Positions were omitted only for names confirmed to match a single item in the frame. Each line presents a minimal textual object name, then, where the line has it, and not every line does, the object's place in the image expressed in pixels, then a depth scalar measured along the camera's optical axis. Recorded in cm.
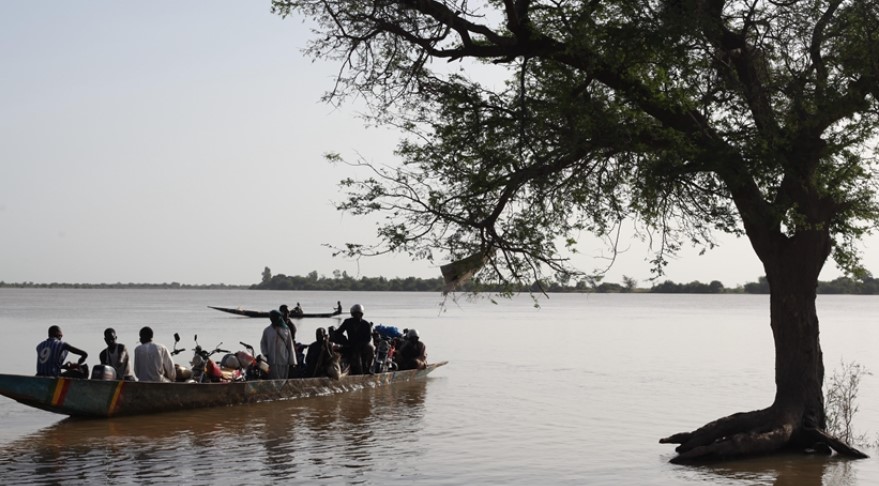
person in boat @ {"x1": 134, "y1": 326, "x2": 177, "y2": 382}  1669
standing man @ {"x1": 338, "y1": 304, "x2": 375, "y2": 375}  2075
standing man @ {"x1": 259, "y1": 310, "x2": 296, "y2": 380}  1859
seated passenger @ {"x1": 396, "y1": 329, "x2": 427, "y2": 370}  2456
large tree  1241
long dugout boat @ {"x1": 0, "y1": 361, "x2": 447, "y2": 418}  1532
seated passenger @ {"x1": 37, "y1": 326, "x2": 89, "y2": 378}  1580
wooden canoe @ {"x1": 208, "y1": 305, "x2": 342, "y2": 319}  6303
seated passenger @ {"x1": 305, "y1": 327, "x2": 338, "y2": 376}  2052
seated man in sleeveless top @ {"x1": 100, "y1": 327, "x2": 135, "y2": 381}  1641
